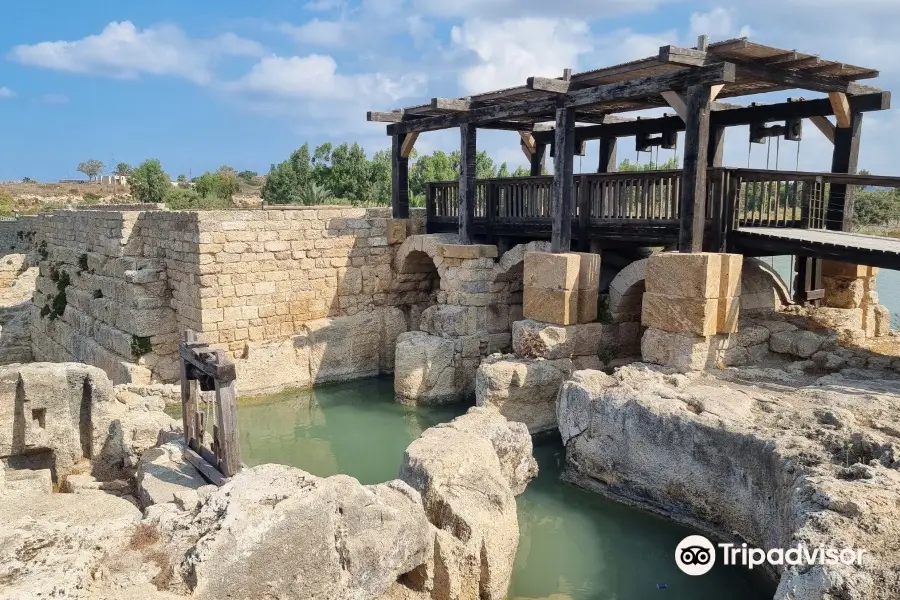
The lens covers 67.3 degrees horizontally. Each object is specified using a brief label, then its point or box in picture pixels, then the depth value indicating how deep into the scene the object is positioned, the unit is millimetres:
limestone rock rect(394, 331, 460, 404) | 10266
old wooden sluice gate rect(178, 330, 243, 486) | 5422
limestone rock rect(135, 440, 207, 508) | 5289
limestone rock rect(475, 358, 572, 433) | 8578
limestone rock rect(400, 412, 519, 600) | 4770
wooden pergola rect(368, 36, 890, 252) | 7512
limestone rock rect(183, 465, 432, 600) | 3447
